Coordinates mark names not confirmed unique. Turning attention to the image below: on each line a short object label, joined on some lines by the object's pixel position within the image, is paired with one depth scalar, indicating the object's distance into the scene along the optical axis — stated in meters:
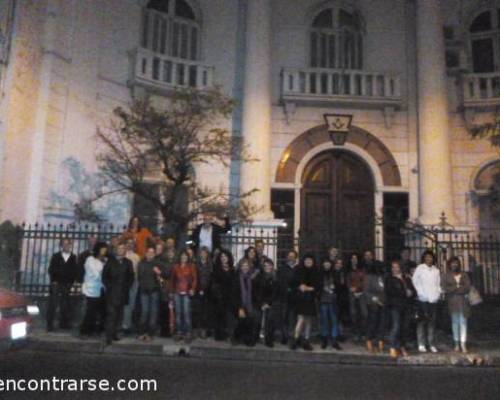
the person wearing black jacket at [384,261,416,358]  9.67
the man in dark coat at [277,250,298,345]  9.92
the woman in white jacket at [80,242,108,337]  9.67
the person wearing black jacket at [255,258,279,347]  9.76
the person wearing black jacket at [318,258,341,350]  9.77
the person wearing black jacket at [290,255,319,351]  9.59
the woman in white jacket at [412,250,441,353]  9.84
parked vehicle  6.36
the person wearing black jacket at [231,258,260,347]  9.71
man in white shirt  11.31
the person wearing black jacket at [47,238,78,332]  10.24
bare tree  11.54
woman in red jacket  9.80
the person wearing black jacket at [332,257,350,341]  10.12
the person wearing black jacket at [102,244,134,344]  9.37
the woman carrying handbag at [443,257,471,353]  9.90
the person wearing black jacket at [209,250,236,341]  9.98
